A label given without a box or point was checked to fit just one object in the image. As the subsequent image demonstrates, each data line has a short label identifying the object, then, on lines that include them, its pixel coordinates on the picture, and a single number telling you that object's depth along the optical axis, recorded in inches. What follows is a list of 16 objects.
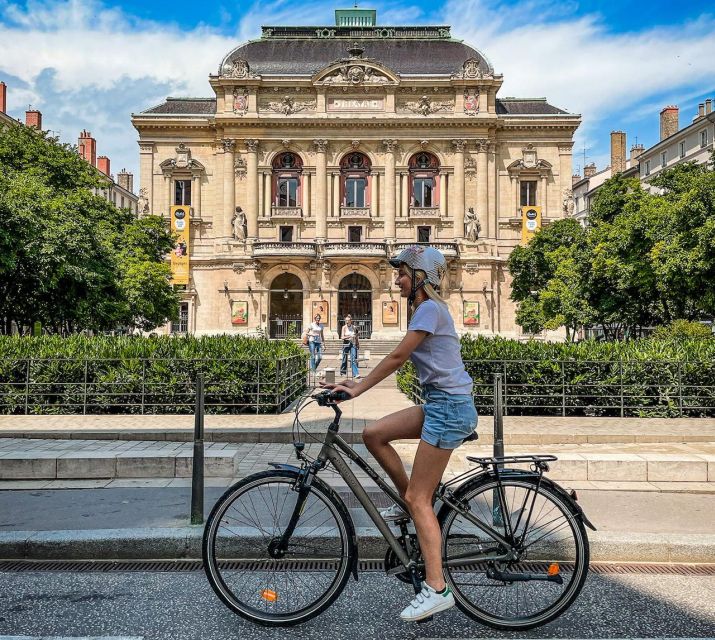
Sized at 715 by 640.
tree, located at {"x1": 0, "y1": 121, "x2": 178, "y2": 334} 957.8
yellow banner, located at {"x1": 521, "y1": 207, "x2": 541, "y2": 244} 2154.3
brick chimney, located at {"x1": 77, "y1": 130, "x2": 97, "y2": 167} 2908.5
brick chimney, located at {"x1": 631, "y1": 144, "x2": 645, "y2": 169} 2962.6
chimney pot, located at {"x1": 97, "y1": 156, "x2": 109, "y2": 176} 3078.5
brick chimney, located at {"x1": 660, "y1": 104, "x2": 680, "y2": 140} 2519.7
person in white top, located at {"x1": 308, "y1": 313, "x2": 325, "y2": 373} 977.5
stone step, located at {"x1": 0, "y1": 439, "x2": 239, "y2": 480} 333.4
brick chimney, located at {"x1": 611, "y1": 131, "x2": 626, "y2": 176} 2906.0
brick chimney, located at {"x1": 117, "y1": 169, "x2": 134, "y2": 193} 3599.9
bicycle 174.6
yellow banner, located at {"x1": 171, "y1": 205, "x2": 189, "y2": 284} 2135.8
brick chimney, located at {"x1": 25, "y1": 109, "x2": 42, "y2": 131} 2487.7
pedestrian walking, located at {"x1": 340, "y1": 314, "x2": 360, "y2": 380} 918.8
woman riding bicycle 168.7
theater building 2111.2
